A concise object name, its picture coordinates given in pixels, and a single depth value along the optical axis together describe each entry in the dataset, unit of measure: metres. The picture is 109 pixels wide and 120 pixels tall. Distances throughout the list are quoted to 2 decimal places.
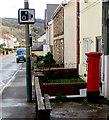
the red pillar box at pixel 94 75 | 7.08
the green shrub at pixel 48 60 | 20.43
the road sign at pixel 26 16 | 8.77
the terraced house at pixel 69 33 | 15.72
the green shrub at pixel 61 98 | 7.40
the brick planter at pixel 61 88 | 8.79
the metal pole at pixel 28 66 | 9.02
